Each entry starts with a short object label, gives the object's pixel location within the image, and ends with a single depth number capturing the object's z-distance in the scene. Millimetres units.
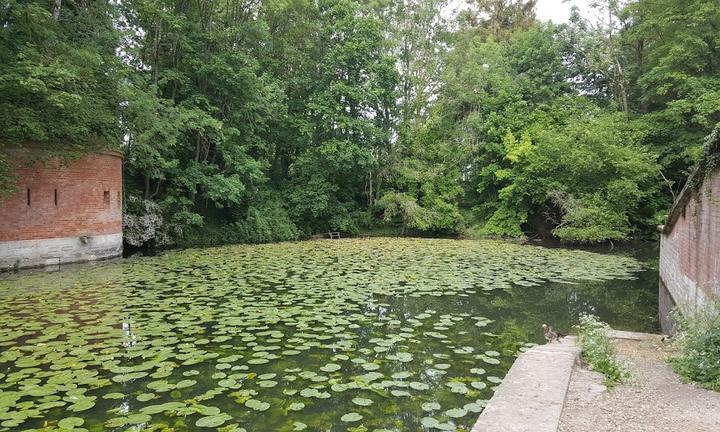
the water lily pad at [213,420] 3756
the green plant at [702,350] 3924
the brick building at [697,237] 6102
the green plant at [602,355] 4047
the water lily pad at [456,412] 4023
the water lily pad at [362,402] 4242
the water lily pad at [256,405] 4098
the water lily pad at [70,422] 3680
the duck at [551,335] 5688
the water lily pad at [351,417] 3929
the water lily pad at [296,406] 4134
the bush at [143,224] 16500
